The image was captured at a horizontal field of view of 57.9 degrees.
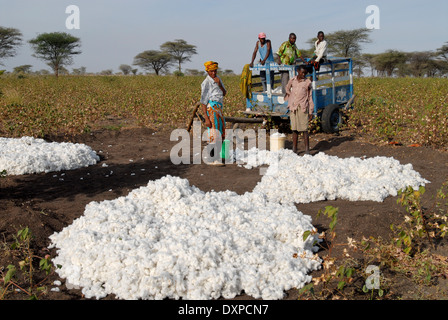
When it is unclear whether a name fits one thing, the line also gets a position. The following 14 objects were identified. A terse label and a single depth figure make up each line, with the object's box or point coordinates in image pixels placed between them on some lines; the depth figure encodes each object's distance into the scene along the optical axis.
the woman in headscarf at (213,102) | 6.60
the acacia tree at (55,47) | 32.66
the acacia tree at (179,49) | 42.69
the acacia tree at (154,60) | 42.97
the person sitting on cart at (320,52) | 8.50
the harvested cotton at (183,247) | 3.16
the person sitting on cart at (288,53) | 8.73
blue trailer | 8.53
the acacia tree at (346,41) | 35.22
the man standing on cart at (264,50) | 8.66
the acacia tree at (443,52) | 34.84
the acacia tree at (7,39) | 31.00
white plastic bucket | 7.34
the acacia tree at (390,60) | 35.88
